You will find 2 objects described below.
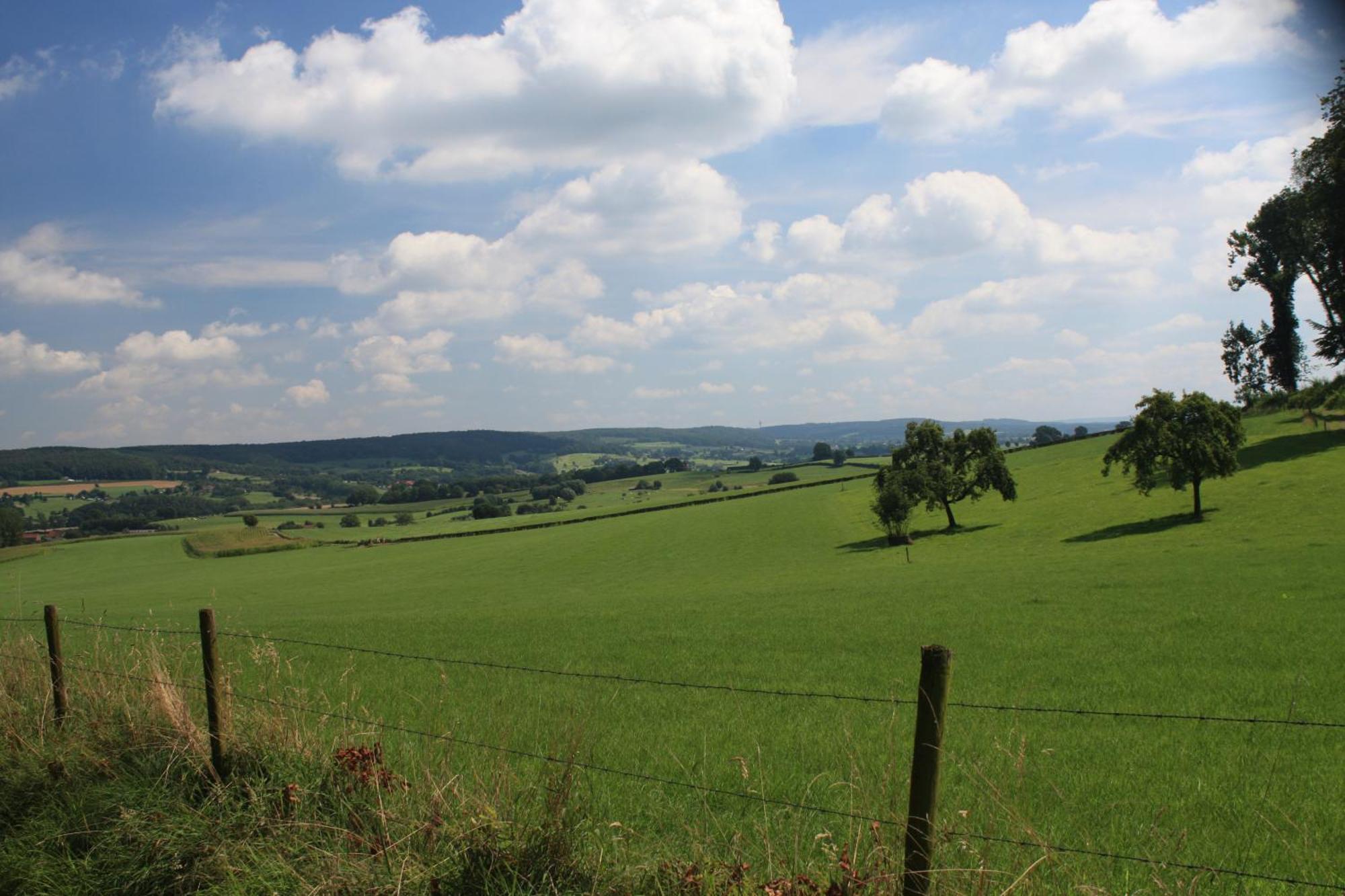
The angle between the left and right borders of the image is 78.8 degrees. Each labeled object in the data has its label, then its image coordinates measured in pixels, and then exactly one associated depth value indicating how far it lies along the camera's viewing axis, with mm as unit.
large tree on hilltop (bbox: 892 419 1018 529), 57656
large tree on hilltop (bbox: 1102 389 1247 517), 44125
